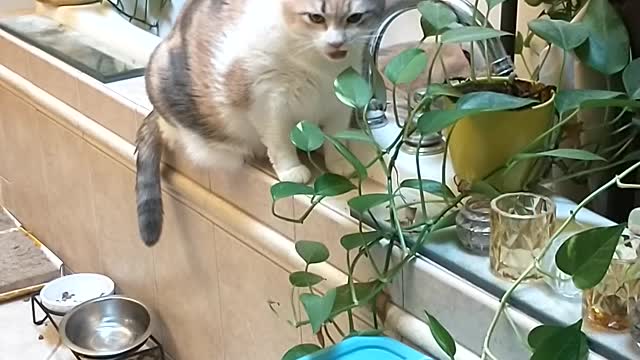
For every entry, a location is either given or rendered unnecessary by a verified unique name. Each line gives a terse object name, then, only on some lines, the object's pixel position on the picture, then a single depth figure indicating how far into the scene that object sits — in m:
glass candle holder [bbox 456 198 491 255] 1.06
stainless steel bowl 1.72
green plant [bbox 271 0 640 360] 0.98
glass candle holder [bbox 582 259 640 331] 0.92
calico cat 1.17
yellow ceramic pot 1.06
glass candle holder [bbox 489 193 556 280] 1.00
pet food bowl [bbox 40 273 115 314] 1.84
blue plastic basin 0.97
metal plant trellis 2.09
